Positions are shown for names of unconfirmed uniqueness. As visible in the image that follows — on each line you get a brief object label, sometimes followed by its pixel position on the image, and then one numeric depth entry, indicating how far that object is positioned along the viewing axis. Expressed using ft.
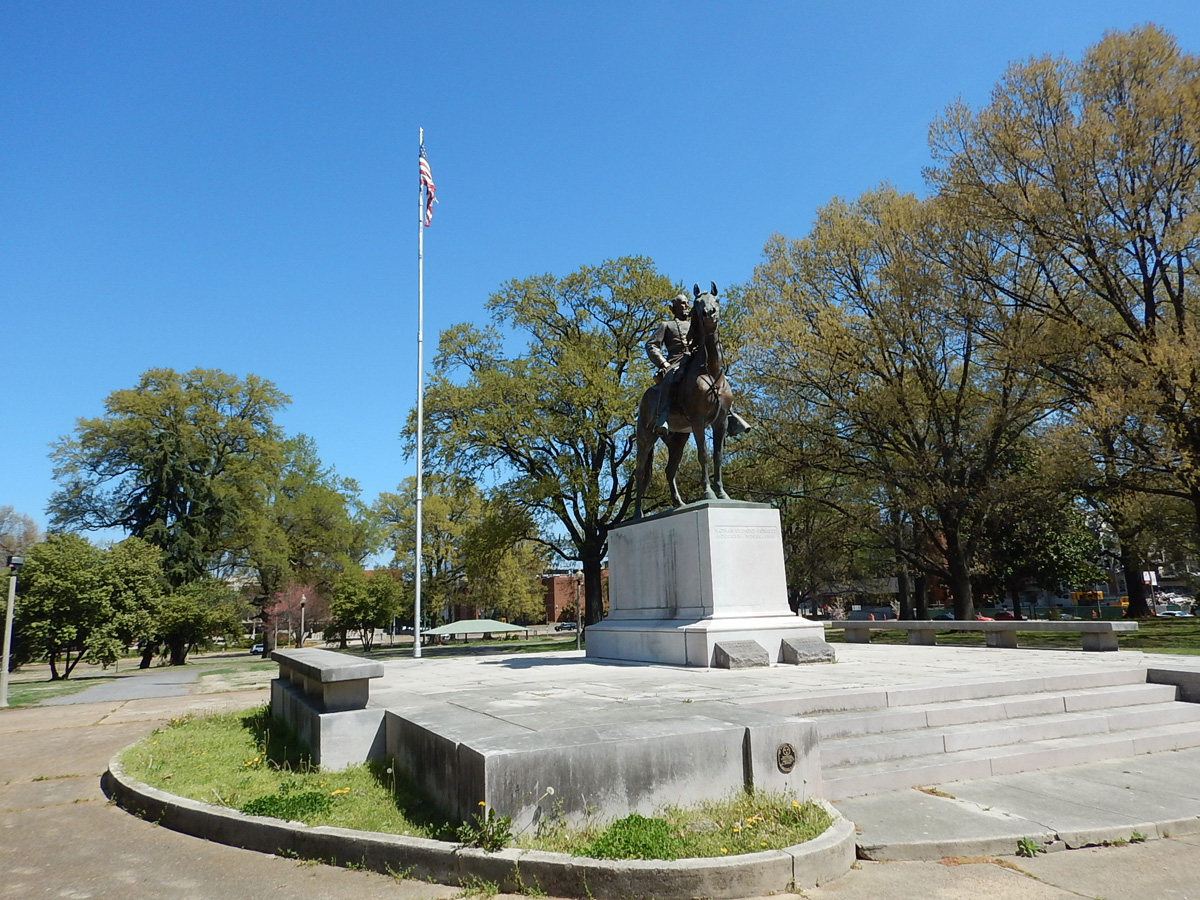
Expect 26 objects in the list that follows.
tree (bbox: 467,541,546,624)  209.67
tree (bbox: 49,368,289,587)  134.00
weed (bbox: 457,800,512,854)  14.70
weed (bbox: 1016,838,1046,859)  16.06
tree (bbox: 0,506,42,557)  200.85
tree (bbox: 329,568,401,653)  143.54
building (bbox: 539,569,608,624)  318.47
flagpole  90.58
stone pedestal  40.45
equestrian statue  44.19
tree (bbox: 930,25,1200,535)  64.39
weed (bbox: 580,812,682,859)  14.16
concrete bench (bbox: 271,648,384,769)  23.16
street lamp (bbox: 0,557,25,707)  59.47
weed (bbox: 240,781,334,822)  18.31
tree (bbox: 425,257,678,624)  100.48
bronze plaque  18.13
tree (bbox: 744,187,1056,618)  81.51
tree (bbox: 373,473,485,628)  183.82
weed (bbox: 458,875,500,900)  13.88
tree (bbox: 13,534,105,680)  87.51
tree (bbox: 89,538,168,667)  93.71
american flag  91.09
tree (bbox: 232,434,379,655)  146.92
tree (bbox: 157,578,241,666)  122.72
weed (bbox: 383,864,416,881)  15.08
